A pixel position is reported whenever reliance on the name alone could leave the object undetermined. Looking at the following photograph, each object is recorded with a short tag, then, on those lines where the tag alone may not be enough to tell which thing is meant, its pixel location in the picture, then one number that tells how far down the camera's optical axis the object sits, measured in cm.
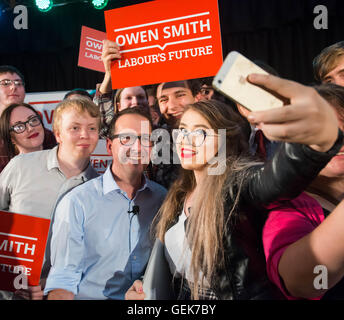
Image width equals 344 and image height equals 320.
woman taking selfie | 74
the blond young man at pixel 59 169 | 191
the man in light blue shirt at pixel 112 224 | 165
